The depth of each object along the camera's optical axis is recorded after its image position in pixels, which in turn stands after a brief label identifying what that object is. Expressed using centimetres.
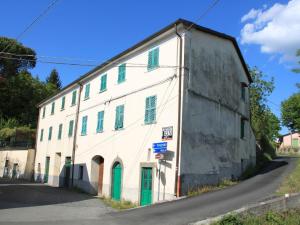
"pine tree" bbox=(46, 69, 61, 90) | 5361
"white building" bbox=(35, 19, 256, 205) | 1222
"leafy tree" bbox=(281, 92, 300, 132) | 3901
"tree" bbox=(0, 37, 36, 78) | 3215
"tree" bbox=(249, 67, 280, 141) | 2770
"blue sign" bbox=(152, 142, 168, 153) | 1205
